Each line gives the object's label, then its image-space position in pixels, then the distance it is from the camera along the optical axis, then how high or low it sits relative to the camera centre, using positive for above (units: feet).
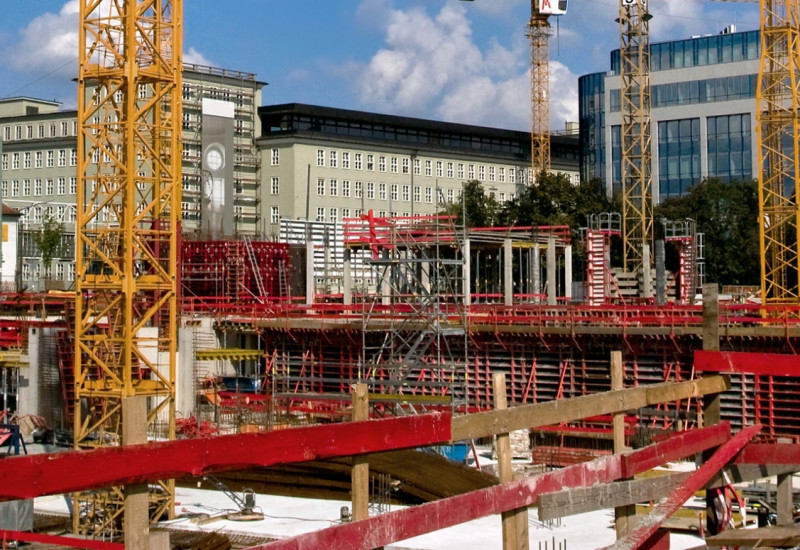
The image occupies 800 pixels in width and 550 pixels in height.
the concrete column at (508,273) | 159.92 +1.77
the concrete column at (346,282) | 162.81 +0.58
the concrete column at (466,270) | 135.95 +1.89
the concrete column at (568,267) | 177.37 +2.83
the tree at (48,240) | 261.03 +11.09
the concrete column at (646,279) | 178.10 +0.87
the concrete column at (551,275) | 162.61 +1.46
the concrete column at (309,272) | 170.40 +2.24
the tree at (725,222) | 255.29 +14.14
